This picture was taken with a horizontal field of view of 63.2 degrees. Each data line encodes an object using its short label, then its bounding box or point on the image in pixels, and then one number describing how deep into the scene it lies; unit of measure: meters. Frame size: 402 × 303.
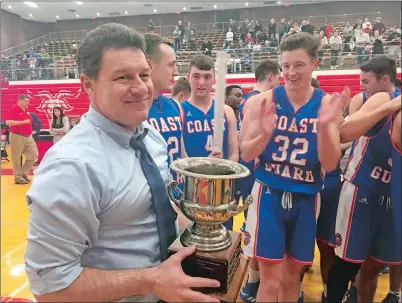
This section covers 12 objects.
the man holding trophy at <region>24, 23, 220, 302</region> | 0.67
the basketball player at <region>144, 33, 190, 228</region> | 1.76
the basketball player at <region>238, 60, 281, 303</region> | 2.12
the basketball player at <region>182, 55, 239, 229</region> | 2.24
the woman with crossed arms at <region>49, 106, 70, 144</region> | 5.27
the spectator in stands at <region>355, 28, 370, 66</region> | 5.63
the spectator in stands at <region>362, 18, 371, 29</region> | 6.75
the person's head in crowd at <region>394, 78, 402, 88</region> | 1.88
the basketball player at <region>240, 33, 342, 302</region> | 1.54
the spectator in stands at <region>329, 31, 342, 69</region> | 5.94
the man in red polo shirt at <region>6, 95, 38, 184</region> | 5.12
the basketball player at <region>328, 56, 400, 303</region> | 1.66
